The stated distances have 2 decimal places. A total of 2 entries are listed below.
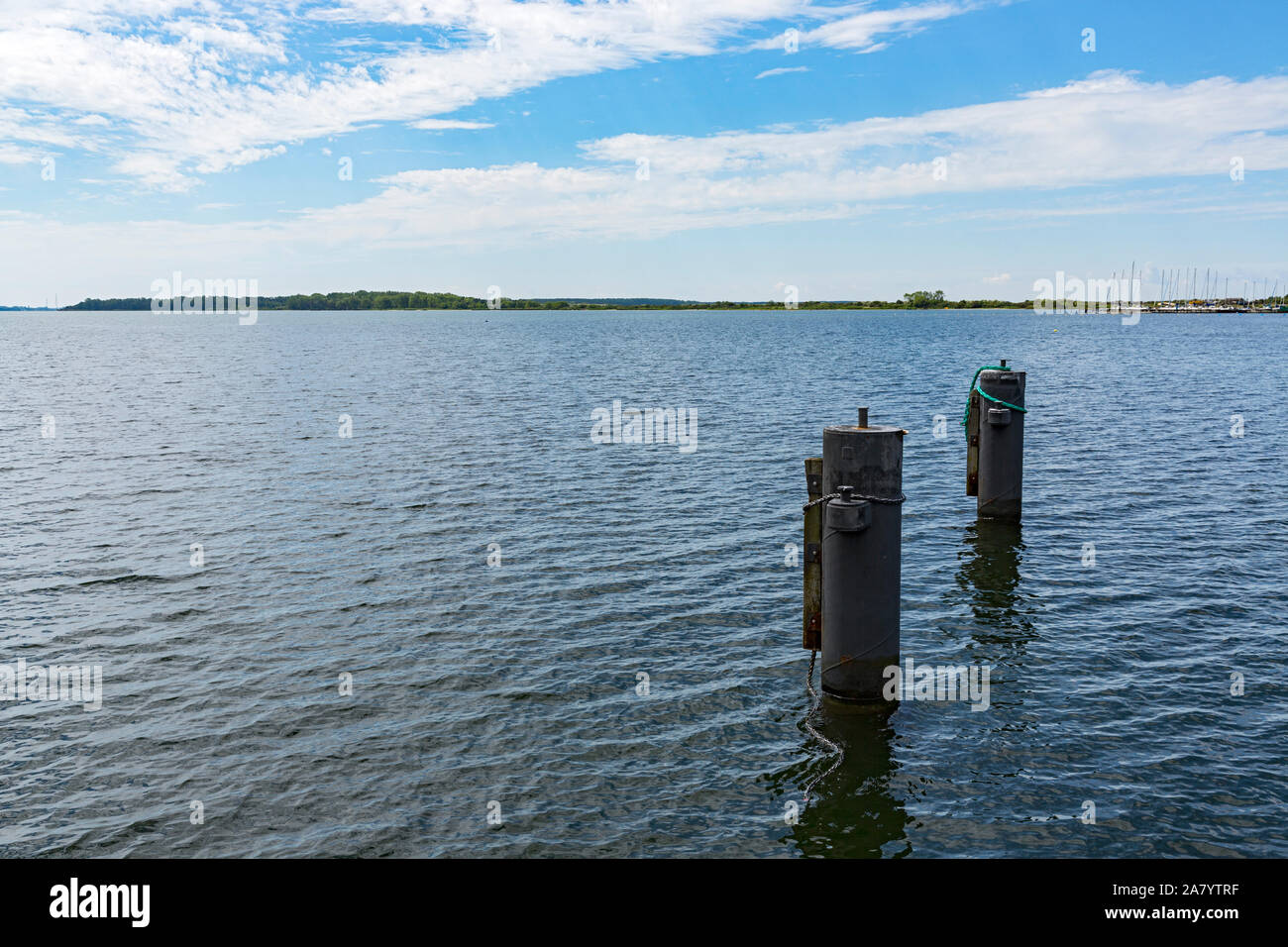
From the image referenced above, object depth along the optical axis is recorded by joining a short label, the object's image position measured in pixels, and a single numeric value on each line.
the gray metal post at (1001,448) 20.11
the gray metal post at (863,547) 11.95
